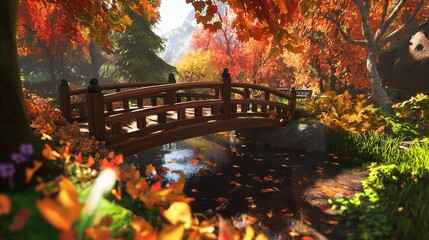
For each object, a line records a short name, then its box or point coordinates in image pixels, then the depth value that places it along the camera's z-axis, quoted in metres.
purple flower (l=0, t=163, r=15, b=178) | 1.74
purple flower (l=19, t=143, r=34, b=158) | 1.85
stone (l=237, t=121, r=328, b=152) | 8.84
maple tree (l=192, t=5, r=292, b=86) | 29.45
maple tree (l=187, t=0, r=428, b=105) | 4.97
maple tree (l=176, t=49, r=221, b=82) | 29.59
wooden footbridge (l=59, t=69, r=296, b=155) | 5.40
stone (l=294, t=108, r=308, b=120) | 10.38
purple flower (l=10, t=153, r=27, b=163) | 1.85
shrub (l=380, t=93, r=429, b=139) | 9.24
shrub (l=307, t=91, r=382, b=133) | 9.19
